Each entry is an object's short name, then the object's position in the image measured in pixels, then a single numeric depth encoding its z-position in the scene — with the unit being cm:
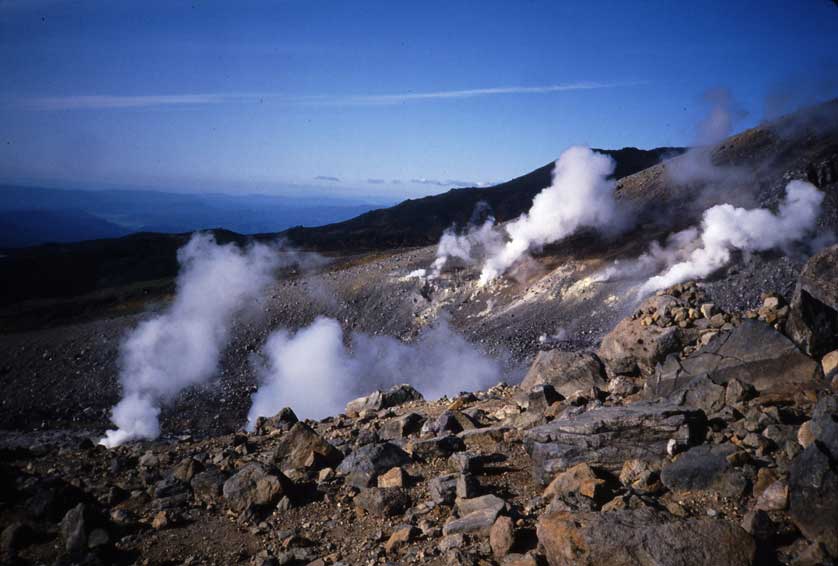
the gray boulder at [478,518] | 510
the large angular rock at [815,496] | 406
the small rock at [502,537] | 464
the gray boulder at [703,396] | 679
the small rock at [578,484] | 525
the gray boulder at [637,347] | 926
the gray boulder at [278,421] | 1125
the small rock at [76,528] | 581
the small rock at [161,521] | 622
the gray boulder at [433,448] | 742
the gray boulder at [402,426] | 905
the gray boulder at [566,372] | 972
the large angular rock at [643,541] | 383
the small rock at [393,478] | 656
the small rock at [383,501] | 600
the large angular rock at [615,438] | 599
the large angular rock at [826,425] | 459
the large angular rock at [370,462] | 683
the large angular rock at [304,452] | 760
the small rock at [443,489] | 596
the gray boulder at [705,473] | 498
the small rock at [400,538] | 518
